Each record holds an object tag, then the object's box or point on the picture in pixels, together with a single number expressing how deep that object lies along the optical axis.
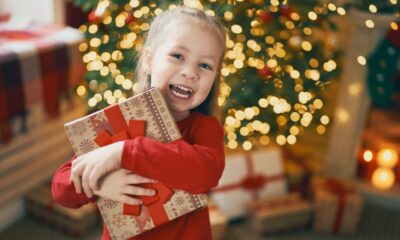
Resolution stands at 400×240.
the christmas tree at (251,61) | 1.43
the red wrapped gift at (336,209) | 1.93
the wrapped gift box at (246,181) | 1.97
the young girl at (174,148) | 0.69
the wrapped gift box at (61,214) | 1.80
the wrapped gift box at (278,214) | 1.90
